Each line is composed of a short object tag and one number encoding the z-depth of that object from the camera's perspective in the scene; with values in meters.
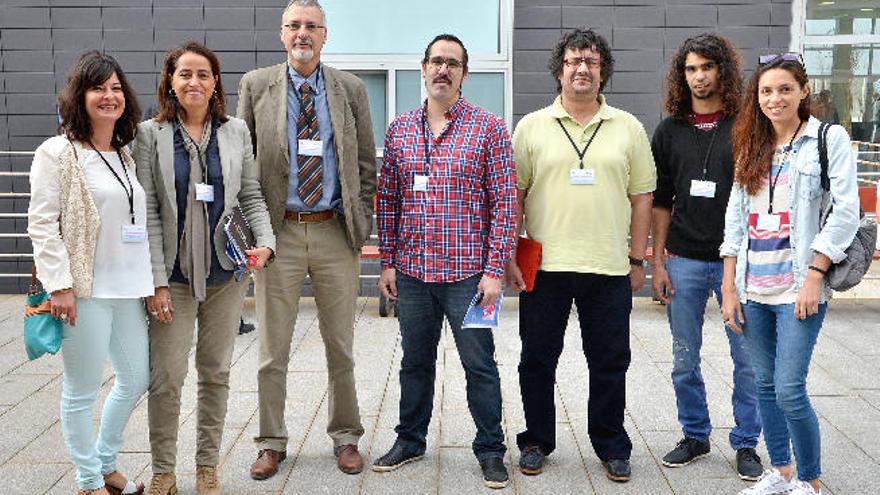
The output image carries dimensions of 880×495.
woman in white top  2.77
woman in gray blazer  3.02
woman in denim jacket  2.89
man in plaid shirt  3.30
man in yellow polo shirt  3.32
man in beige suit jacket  3.38
